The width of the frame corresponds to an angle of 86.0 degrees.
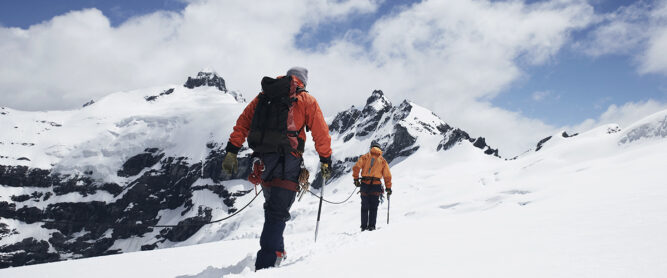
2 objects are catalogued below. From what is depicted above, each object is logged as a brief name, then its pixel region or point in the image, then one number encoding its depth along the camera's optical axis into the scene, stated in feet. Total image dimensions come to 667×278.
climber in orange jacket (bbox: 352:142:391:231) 32.04
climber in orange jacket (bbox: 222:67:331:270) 14.94
